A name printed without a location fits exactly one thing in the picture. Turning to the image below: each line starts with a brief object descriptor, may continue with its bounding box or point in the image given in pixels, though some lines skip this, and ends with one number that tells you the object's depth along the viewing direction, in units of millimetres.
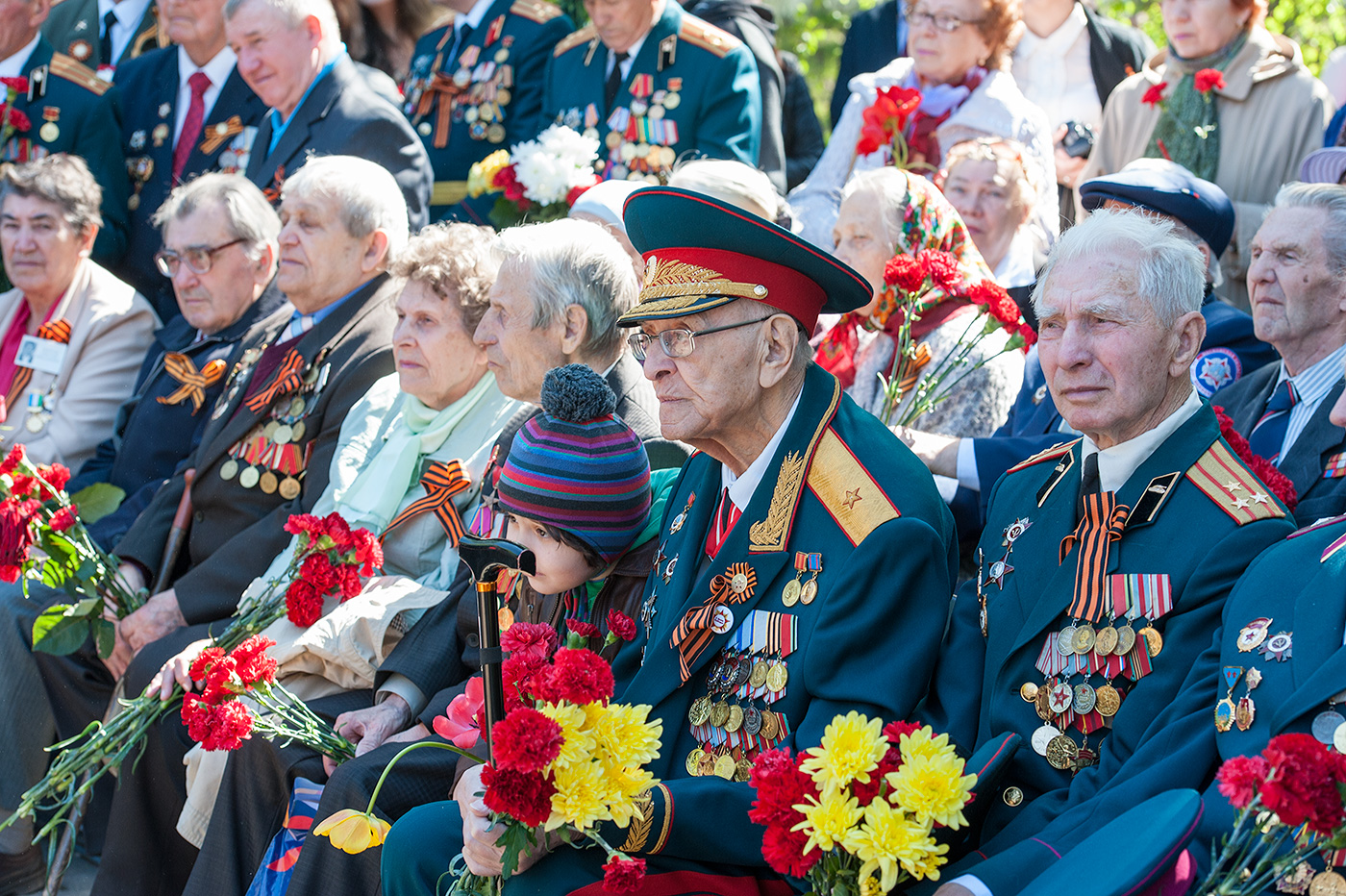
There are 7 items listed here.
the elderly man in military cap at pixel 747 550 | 5016
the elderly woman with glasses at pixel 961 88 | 11367
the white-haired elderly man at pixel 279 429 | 9180
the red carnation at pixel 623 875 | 4398
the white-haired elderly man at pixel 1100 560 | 4973
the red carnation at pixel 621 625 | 5719
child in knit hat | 6082
